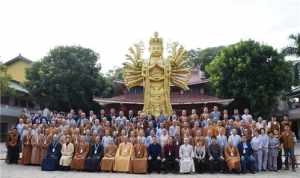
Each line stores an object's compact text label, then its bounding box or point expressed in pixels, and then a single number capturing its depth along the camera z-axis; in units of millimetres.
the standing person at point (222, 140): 9908
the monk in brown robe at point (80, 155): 9842
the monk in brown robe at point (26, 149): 10842
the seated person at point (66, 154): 9925
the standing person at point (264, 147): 10034
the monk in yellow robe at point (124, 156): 9665
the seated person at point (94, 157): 9742
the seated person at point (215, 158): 9637
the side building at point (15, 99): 24823
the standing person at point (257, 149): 9997
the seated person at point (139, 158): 9538
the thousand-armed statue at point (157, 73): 15793
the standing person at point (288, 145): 10262
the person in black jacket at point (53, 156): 9880
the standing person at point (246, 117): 11111
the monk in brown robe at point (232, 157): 9461
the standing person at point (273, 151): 10159
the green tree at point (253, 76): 20468
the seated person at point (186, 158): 9505
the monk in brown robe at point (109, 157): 9748
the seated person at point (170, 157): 9759
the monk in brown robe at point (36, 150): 10676
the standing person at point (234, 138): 9886
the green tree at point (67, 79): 24160
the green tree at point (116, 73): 33523
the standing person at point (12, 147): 11036
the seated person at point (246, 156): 9690
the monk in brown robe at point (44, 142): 10566
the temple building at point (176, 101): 20269
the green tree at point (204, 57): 31169
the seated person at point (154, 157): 9731
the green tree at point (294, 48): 20457
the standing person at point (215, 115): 11781
